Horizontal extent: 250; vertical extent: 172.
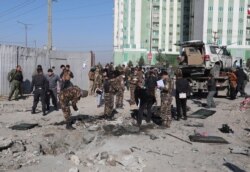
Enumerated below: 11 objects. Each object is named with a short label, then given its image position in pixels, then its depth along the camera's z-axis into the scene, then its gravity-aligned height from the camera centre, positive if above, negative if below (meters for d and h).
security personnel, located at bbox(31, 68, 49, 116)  9.22 -0.70
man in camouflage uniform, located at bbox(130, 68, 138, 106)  10.57 -1.04
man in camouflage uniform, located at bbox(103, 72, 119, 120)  8.85 -0.97
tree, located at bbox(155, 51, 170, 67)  57.51 +2.51
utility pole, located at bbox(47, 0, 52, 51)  17.45 +3.06
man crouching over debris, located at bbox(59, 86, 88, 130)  7.53 -0.90
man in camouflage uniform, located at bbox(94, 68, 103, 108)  13.58 -0.62
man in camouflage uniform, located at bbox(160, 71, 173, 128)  8.01 -1.03
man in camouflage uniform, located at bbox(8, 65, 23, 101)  11.63 -0.57
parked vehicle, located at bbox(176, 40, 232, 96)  13.30 +0.28
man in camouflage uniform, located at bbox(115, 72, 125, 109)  9.50 -1.07
